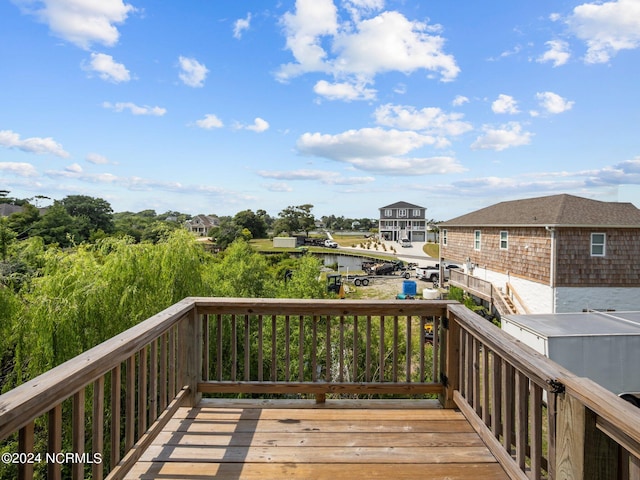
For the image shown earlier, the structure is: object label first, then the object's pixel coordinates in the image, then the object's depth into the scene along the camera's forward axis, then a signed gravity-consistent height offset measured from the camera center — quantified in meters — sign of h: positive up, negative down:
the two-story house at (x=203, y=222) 55.18 +3.25
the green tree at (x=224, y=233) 32.25 +0.83
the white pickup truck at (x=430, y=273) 21.89 -2.09
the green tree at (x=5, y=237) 9.23 +0.08
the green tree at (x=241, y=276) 8.76 -1.01
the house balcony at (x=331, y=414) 1.15 -0.95
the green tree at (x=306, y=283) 8.88 -1.14
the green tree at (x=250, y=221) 53.56 +3.00
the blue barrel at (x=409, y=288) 16.92 -2.31
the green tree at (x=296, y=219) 57.91 +3.73
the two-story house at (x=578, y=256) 12.33 -0.56
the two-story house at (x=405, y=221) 50.38 +2.90
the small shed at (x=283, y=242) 41.56 -0.19
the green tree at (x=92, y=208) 38.38 +3.96
